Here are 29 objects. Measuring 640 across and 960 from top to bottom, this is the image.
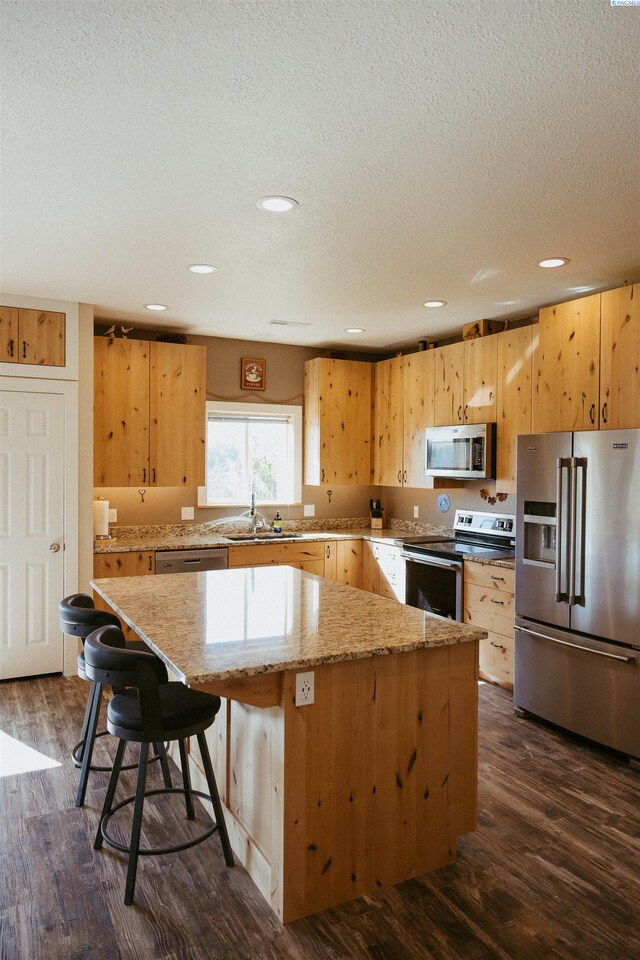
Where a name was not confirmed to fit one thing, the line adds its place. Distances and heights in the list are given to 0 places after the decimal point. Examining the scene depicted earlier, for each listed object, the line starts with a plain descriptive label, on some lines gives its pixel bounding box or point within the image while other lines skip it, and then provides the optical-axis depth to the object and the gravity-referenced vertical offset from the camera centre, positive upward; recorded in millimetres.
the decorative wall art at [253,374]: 5949 +957
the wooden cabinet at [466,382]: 4773 +743
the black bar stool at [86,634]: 2754 -680
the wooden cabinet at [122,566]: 4711 -663
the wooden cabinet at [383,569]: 5309 -787
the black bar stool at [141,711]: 2057 -828
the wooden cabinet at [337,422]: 6020 +526
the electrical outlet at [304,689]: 2076 -683
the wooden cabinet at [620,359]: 3365 +639
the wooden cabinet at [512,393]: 4441 +601
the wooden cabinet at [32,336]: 4336 +954
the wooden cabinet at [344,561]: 5656 -745
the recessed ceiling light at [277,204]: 2754 +1181
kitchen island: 2070 -917
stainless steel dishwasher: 4918 -646
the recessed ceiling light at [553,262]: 3472 +1178
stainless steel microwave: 4723 +204
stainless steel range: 4637 -556
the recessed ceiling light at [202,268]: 3688 +1209
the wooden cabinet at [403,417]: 5504 +545
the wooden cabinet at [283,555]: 5242 -650
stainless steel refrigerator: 3295 -577
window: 5891 +215
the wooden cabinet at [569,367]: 3611 +646
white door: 4391 -375
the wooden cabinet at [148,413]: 4980 +505
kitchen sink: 5555 -514
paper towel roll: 4934 -320
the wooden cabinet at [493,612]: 4199 -901
